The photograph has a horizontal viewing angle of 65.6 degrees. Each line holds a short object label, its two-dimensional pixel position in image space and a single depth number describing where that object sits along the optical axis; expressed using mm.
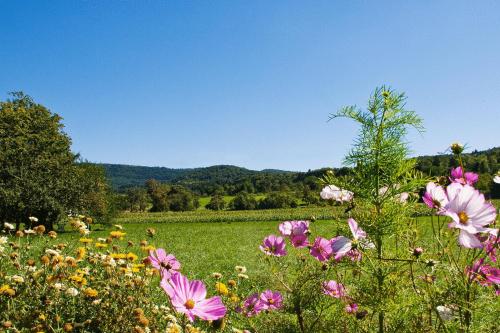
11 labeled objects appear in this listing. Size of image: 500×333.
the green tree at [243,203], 69000
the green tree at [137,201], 80688
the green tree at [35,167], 19922
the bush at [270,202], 65188
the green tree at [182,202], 75500
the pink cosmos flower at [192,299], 964
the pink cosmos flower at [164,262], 1333
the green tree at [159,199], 76688
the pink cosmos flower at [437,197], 1301
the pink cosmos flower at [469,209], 1079
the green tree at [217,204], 74625
